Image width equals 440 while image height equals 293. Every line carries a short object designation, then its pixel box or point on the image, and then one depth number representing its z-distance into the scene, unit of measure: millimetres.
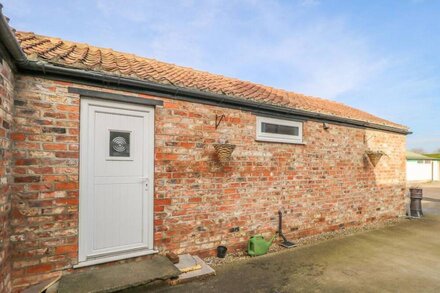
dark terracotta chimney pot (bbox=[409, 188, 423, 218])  8234
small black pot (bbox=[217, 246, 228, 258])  4388
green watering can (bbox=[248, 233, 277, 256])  4594
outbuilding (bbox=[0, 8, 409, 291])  3002
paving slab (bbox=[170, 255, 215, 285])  3458
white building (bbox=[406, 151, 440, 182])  23969
